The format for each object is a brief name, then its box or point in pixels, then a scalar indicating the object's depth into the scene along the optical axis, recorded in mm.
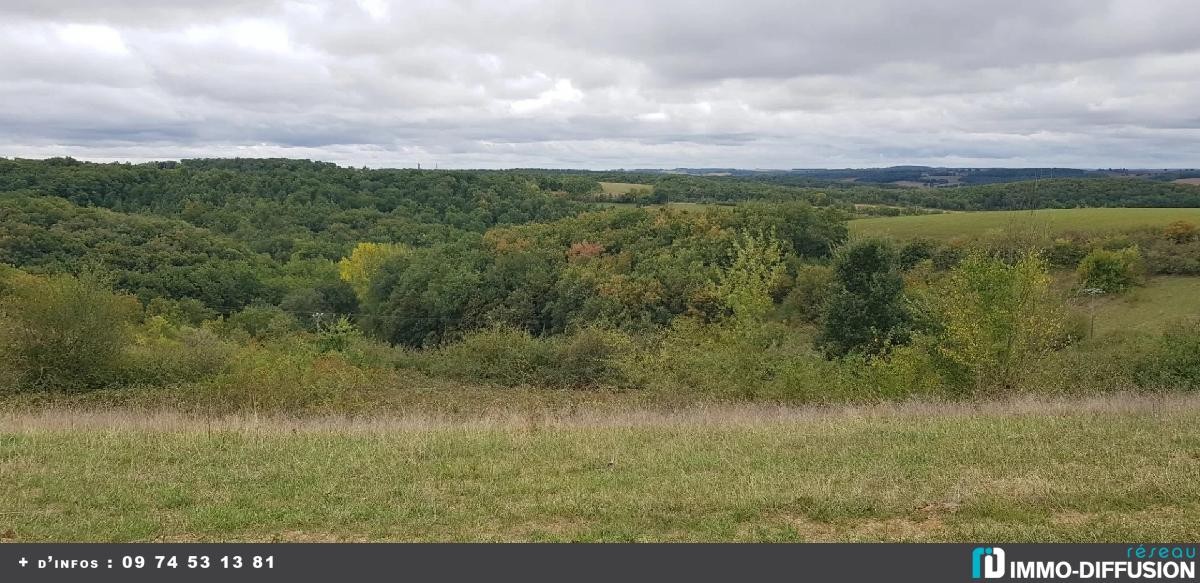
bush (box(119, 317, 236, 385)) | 22141
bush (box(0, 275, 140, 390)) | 20219
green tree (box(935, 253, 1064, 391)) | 18297
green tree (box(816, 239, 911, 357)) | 28781
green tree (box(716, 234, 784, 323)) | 30516
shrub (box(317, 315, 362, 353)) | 33594
